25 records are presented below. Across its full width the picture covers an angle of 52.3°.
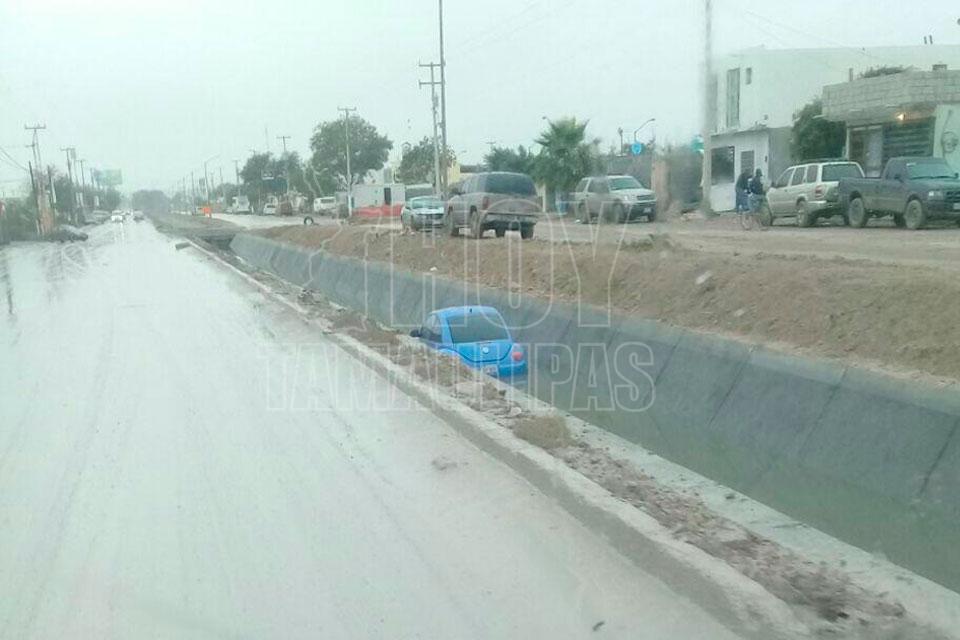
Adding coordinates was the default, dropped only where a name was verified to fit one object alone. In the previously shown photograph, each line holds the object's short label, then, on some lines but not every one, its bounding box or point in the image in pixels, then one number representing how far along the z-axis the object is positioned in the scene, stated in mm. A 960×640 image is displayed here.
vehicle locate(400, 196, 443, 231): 35938
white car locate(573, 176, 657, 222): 35219
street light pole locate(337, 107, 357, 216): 74219
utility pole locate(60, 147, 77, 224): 129625
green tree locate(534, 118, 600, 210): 53094
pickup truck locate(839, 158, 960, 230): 23297
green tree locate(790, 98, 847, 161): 39312
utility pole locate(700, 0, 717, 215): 34719
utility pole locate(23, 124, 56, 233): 77875
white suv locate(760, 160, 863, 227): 27969
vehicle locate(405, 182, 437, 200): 64500
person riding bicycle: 30406
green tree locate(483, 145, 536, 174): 59688
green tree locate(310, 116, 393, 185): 103438
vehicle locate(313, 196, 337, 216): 85750
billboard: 153375
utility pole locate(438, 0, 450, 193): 45250
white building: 44219
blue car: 14859
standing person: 30578
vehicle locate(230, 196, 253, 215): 142750
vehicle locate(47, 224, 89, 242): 69050
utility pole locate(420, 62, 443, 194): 50438
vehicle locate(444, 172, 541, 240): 26641
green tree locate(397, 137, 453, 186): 93375
